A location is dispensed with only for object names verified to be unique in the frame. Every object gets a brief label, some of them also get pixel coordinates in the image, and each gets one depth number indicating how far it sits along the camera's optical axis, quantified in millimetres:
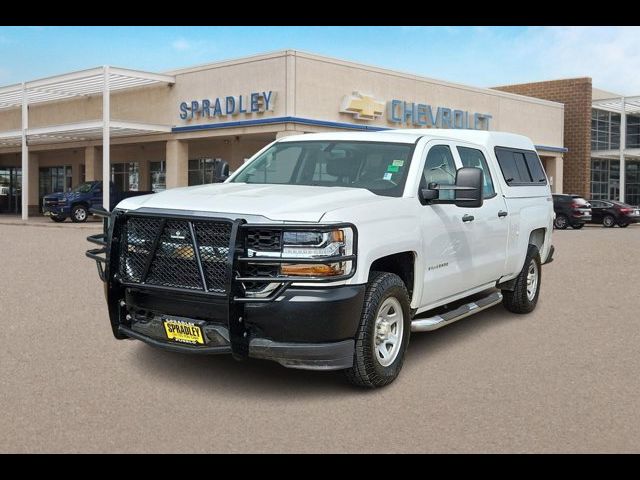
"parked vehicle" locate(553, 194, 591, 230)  30219
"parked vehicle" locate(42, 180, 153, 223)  29344
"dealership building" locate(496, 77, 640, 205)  42156
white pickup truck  5082
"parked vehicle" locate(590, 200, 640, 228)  33531
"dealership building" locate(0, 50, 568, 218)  26344
